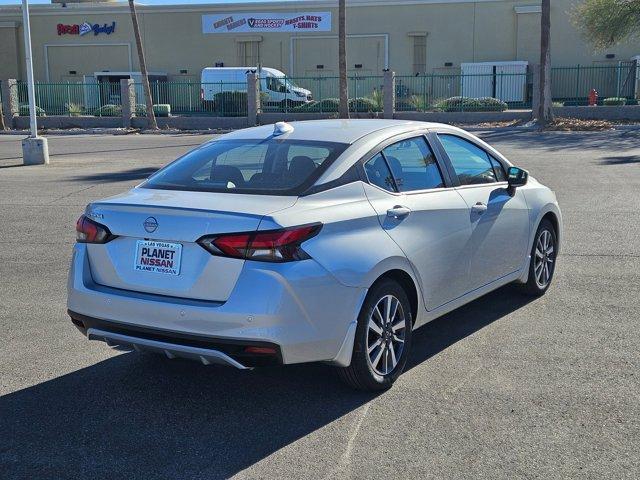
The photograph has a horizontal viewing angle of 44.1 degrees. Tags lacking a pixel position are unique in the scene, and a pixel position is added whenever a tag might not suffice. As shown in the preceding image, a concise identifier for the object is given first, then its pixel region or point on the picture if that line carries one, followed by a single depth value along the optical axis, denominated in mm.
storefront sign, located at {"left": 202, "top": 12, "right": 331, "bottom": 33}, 50625
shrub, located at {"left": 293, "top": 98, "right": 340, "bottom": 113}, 36125
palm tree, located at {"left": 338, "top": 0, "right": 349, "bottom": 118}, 33375
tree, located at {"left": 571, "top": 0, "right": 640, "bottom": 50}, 35719
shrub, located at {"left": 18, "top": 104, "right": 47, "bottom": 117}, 39062
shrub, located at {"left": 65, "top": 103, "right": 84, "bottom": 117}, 39156
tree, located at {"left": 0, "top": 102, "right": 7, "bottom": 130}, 36562
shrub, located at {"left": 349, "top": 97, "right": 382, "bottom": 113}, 36562
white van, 39062
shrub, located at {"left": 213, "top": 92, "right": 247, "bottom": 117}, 37656
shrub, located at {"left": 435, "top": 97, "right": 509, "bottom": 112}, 34844
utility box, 40750
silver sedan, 4332
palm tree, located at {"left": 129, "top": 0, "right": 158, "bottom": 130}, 35750
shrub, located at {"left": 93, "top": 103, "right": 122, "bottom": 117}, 38562
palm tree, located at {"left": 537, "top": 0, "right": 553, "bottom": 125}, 30766
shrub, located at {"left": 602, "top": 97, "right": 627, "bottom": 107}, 34469
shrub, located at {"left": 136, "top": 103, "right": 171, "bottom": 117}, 38469
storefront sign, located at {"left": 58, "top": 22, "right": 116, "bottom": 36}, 53094
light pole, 20312
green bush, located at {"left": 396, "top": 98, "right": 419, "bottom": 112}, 36812
